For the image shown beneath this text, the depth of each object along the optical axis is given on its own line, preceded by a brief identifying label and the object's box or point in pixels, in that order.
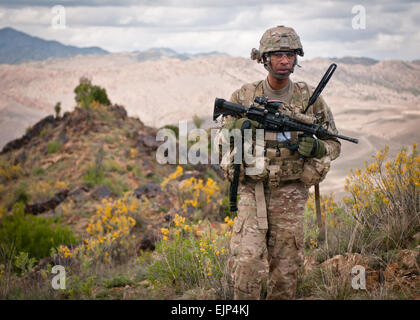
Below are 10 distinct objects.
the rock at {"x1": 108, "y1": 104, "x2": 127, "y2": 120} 15.26
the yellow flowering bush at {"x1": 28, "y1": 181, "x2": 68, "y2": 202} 9.62
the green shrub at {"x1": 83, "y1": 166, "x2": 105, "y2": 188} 9.73
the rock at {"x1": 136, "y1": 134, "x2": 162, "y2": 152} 12.35
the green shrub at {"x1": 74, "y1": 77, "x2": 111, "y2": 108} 16.09
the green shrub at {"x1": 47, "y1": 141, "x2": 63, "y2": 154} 12.55
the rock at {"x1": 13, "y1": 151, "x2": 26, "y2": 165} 12.75
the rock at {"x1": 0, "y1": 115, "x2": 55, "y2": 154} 15.09
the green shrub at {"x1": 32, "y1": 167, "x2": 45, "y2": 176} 11.31
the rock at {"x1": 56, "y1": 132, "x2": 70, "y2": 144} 12.93
